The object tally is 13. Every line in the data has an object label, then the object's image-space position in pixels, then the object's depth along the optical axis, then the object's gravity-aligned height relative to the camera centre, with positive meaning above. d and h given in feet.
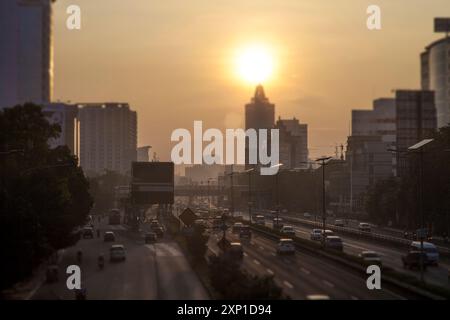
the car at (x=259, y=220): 510.42 -24.76
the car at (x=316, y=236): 370.57 -24.75
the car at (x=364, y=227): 441.27 -25.08
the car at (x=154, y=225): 438.16 -23.81
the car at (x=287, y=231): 380.15 -23.75
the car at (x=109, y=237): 381.60 -25.75
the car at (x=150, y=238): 368.89 -25.32
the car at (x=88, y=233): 411.13 -25.84
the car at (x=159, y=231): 406.52 -25.00
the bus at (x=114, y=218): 576.20 -26.19
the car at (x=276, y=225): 453.17 -24.84
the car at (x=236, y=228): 436.72 -25.07
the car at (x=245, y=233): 393.09 -24.71
